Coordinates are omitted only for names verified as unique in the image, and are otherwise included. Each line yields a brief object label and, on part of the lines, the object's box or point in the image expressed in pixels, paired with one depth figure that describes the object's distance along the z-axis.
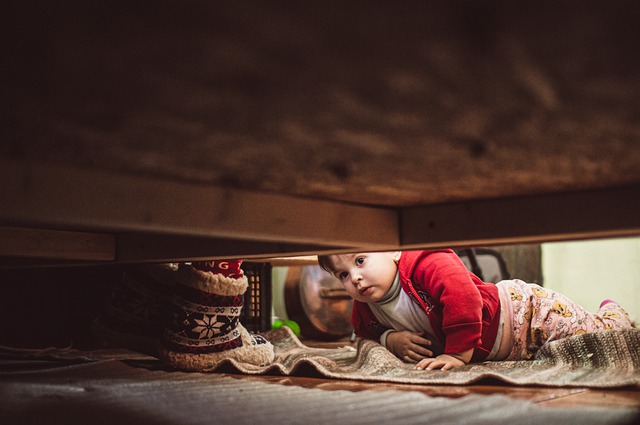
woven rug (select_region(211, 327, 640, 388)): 1.07
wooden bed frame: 0.38
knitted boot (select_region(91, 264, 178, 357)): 1.64
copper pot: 2.81
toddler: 1.46
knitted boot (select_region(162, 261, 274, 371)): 1.42
